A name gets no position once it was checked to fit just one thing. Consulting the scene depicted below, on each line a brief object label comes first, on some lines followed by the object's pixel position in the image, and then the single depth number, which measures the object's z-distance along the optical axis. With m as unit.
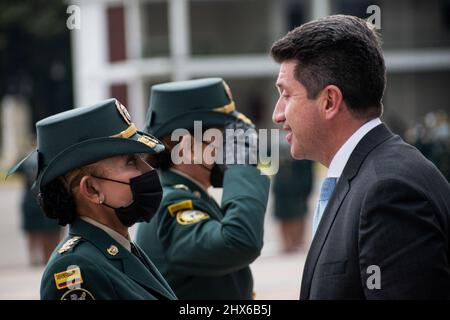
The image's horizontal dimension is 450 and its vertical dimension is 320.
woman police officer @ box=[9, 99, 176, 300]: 5.35
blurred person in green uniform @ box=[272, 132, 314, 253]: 25.42
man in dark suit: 4.56
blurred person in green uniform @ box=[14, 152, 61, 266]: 23.81
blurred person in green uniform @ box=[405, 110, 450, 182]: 27.25
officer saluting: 6.75
